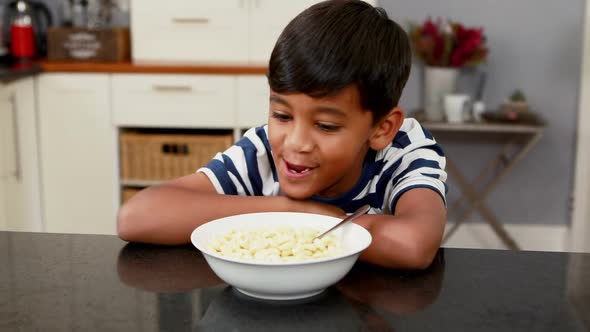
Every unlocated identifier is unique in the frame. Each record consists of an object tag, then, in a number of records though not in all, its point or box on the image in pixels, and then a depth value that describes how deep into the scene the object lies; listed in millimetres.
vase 3215
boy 1046
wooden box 3461
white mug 3107
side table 3084
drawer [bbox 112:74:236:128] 3215
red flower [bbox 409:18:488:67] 3143
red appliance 3535
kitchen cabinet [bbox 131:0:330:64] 3375
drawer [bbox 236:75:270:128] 3189
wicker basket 3207
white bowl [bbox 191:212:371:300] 815
